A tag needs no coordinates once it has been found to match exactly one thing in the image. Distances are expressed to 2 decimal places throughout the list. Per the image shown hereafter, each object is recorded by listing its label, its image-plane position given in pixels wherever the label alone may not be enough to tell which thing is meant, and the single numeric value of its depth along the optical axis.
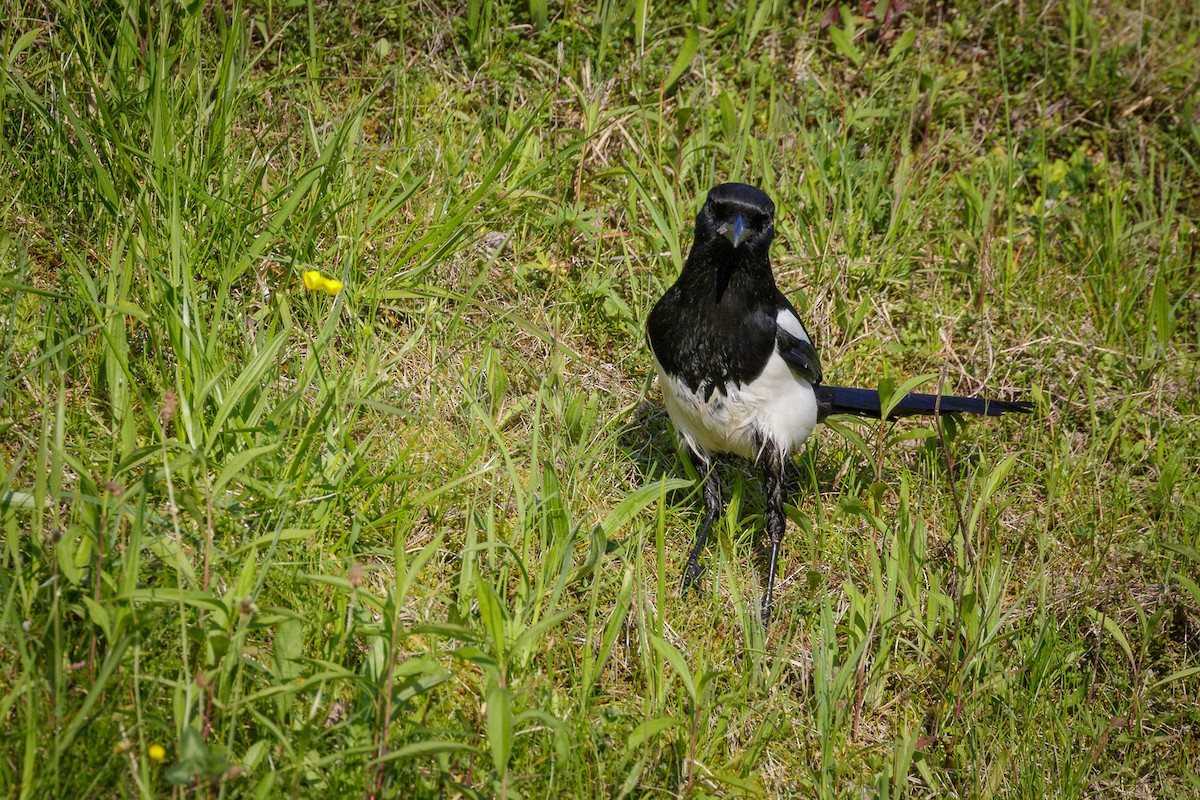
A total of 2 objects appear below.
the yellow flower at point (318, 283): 5.19
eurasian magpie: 6.24
